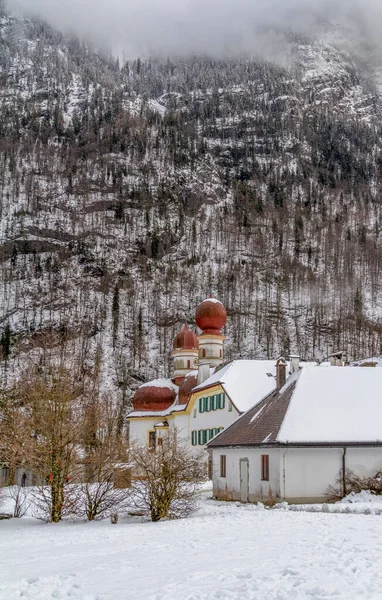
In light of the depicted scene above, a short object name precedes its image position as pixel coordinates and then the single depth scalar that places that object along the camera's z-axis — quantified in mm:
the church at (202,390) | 41156
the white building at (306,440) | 25125
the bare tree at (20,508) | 26422
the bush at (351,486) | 25112
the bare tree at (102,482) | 23359
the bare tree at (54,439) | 23578
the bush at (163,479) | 21672
